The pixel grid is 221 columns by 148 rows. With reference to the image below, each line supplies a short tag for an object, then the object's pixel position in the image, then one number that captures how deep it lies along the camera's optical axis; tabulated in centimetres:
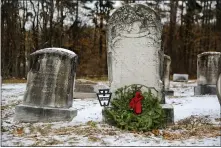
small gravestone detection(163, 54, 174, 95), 1346
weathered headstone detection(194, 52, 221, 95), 1282
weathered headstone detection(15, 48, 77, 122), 757
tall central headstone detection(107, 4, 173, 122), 704
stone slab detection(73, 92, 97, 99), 1228
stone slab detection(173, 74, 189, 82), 2193
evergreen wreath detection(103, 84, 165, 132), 643
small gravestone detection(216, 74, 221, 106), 623
